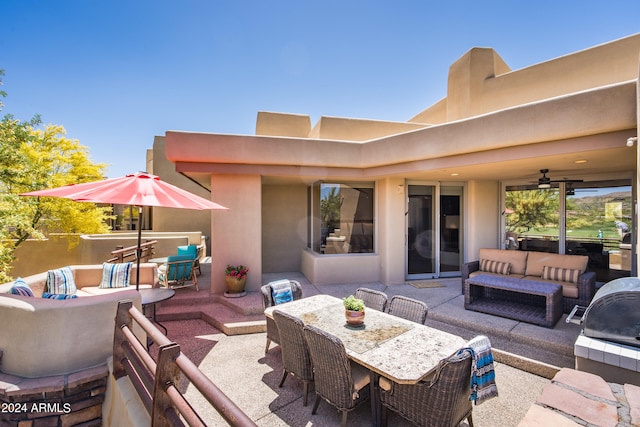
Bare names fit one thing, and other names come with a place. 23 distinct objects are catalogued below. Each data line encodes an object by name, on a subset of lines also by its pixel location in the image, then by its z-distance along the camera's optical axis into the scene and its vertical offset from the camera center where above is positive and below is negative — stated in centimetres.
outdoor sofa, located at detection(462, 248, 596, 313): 583 -124
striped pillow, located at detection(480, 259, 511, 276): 725 -127
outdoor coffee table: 528 -176
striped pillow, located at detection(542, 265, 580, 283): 618 -126
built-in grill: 316 -142
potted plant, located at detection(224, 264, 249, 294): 718 -157
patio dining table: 280 -146
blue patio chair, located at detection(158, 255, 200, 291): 755 -150
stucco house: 536 +111
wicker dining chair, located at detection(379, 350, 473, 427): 258 -173
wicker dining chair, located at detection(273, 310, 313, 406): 354 -166
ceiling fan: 682 +86
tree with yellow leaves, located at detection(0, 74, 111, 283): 966 +148
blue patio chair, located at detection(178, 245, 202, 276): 885 -108
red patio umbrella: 393 +33
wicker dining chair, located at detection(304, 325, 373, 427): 296 -172
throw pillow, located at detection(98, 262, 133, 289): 668 -140
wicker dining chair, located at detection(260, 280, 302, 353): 466 -151
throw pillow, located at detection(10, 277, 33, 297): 427 -112
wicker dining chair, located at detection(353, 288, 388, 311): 470 -137
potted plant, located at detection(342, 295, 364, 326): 376 -126
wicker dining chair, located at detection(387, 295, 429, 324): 414 -139
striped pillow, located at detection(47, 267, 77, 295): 578 -136
